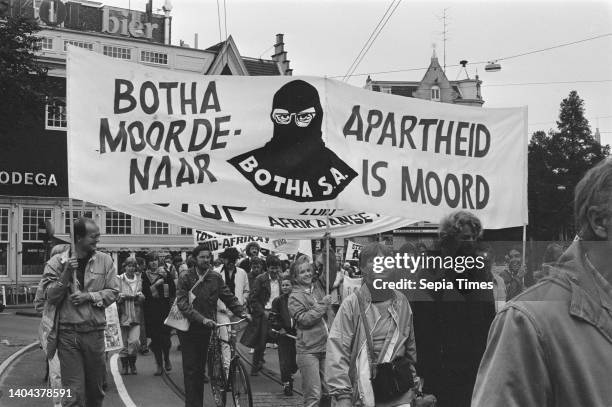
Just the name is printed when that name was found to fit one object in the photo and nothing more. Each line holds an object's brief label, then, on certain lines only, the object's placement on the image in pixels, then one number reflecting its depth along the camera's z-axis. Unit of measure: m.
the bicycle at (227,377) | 8.66
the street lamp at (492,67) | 35.73
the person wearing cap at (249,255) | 15.49
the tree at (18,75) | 25.25
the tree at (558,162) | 66.25
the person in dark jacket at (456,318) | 5.22
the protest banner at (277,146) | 6.26
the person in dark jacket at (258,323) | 11.92
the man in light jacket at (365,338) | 4.87
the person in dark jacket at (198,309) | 8.33
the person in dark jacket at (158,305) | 12.01
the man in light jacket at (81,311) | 6.65
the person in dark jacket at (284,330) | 10.51
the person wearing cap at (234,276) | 13.45
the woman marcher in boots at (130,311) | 12.03
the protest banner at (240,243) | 18.28
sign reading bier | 38.66
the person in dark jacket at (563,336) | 1.83
